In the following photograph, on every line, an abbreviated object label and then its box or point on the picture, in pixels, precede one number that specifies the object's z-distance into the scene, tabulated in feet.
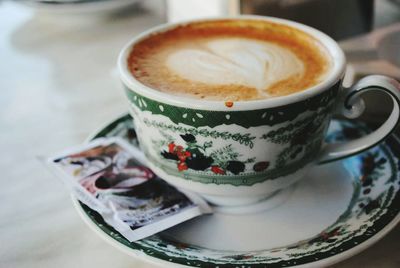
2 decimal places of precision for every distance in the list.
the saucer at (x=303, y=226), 1.41
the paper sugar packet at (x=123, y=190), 1.57
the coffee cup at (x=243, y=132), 1.47
